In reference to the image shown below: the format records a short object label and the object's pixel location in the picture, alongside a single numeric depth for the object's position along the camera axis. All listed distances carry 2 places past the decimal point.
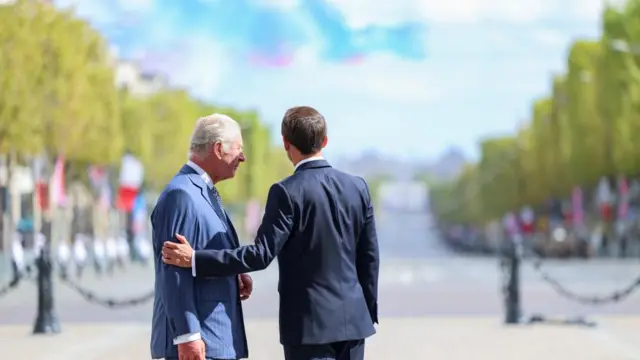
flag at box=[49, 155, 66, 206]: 57.88
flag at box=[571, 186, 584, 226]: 93.81
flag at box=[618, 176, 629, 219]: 80.31
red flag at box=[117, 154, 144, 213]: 63.31
